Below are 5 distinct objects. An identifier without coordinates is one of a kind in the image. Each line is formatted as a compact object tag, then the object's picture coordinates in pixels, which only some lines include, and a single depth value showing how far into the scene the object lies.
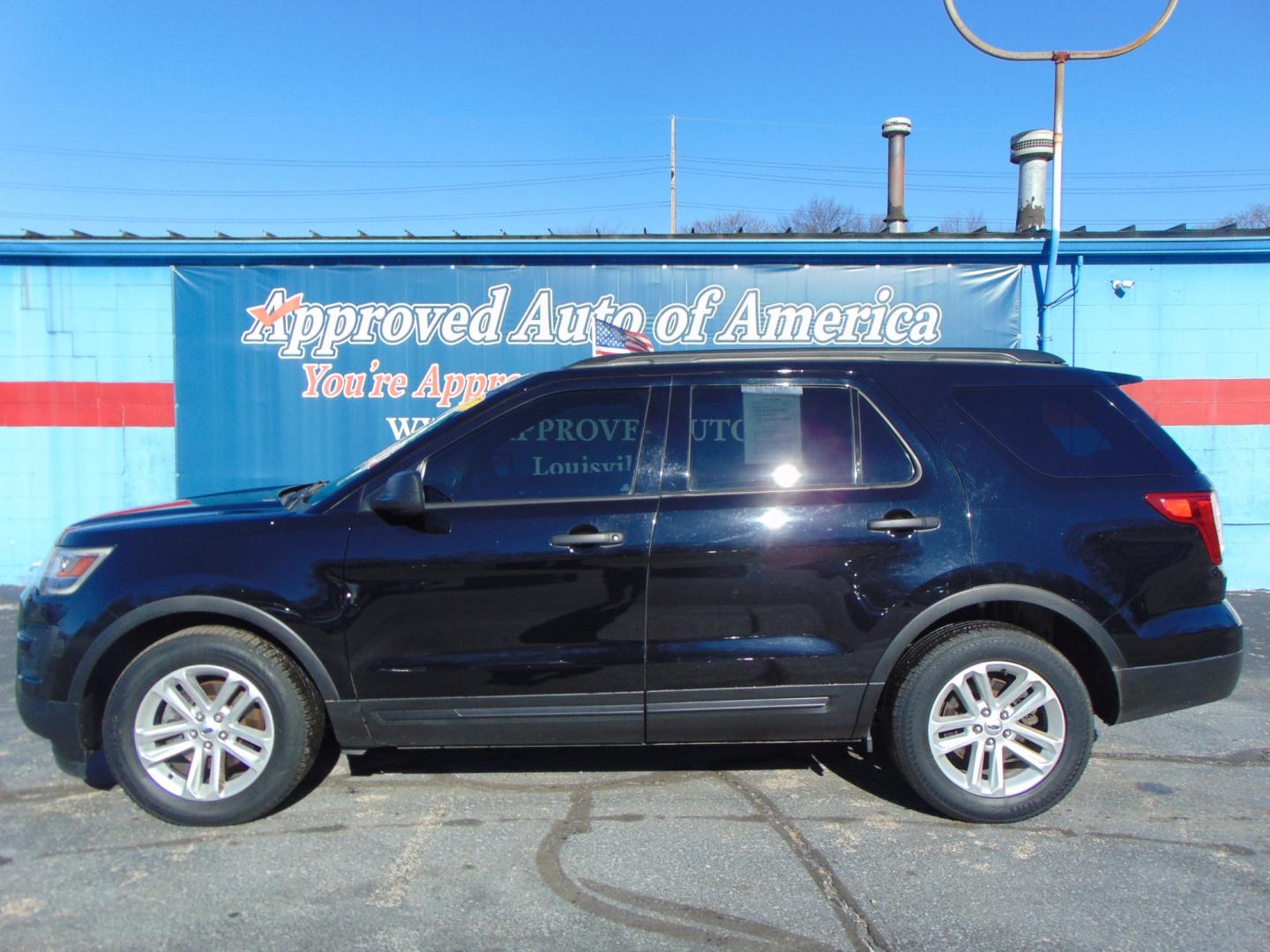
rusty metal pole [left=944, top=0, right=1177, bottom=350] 8.00
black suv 3.66
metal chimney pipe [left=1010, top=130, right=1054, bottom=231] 10.23
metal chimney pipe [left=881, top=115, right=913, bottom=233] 11.23
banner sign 8.66
